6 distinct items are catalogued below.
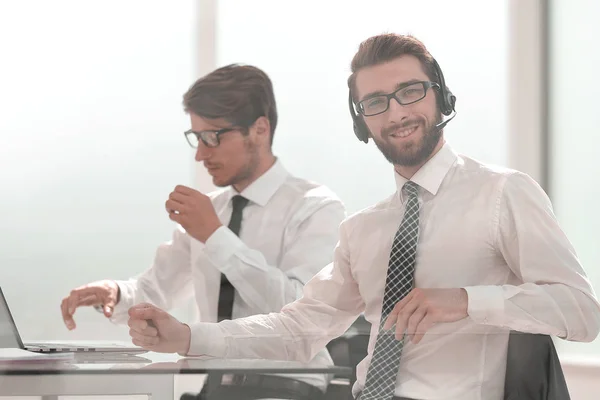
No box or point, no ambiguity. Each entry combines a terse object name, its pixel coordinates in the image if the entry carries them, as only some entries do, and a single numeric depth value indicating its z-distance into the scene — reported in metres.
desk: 3.59
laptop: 3.69
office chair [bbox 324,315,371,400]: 3.62
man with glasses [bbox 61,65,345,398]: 3.76
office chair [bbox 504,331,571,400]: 3.48
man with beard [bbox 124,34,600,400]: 3.47
